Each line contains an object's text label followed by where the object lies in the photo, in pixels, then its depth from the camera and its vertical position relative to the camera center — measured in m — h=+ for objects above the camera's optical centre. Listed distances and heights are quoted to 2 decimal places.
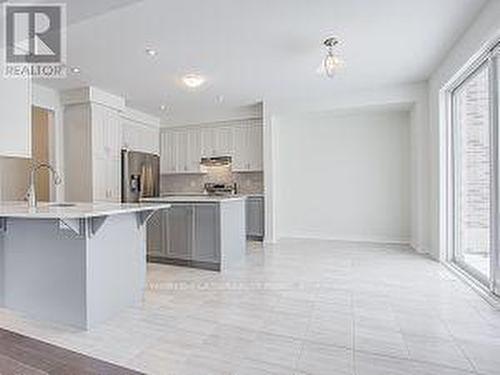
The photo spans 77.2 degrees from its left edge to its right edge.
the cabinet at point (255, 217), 6.24 -0.59
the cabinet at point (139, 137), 6.32 +1.11
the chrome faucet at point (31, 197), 2.95 -0.08
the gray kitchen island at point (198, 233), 4.04 -0.61
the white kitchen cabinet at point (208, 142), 6.88 +1.02
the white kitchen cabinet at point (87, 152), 5.12 +0.62
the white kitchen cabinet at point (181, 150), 7.07 +0.87
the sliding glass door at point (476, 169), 3.03 +0.21
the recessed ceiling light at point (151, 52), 3.64 +1.62
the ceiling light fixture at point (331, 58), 3.35 +1.40
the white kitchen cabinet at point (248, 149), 6.49 +0.81
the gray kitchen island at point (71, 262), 2.38 -0.60
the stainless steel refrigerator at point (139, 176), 5.86 +0.26
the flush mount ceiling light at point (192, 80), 4.06 +1.42
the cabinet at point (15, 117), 3.04 +0.73
